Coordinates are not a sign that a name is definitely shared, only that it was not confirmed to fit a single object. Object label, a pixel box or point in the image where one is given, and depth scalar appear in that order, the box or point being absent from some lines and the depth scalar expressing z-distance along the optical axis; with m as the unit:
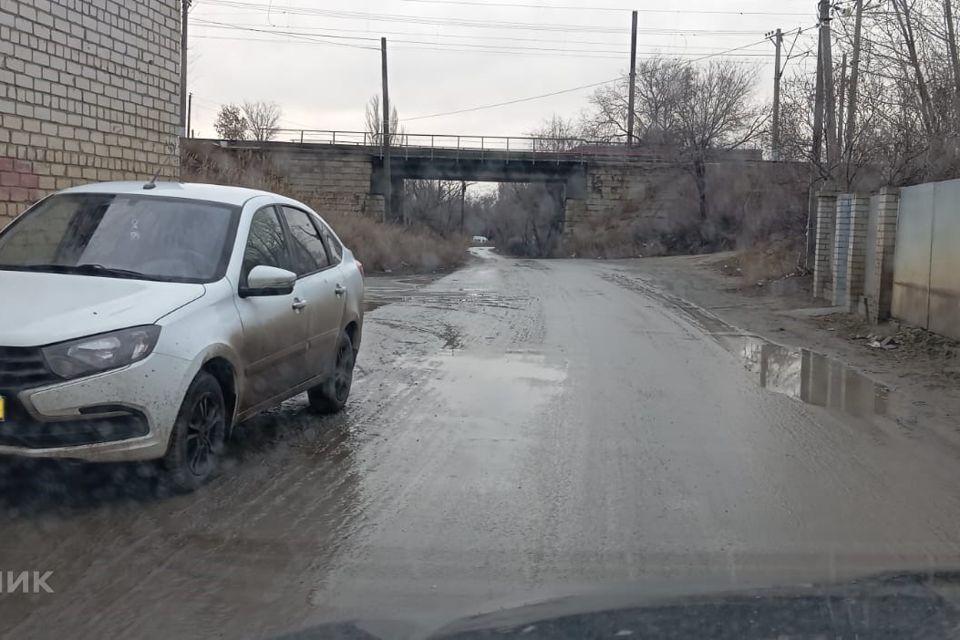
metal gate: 11.09
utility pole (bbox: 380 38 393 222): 44.28
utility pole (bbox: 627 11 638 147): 55.19
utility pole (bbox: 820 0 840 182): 18.86
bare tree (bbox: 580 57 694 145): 53.56
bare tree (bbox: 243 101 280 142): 52.91
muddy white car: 4.50
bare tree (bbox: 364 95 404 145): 72.88
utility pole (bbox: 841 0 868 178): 18.28
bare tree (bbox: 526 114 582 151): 52.12
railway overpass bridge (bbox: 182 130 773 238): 51.12
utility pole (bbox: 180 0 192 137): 32.19
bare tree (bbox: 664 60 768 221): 46.98
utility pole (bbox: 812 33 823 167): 19.19
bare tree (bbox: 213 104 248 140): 57.72
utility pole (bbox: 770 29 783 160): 22.00
